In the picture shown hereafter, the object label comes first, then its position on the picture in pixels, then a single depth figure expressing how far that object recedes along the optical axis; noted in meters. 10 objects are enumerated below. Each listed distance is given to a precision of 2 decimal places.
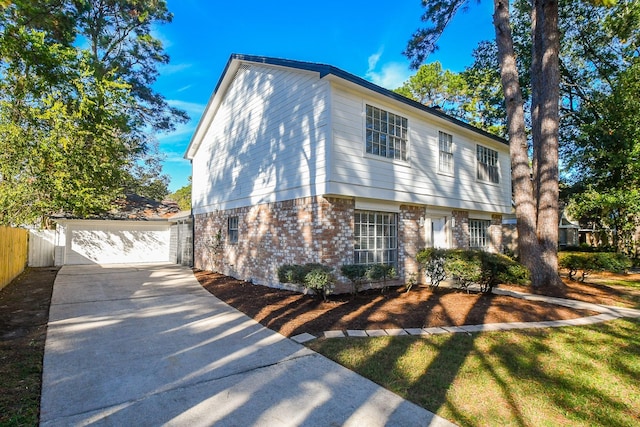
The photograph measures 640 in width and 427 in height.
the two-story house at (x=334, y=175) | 8.16
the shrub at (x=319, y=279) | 6.91
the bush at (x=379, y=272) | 7.59
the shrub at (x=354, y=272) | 7.48
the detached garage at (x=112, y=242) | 16.98
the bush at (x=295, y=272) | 7.14
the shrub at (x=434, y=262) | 8.68
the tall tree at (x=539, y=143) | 9.32
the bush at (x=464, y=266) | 7.84
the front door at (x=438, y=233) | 11.22
